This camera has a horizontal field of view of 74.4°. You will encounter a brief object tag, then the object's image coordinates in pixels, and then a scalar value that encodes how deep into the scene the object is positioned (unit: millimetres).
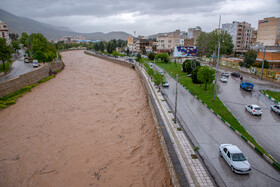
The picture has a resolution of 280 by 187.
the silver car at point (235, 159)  8289
